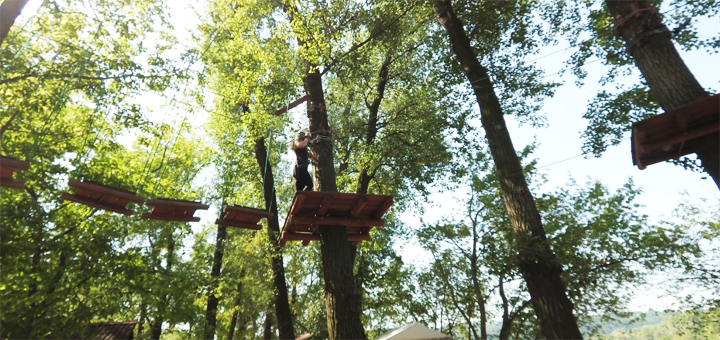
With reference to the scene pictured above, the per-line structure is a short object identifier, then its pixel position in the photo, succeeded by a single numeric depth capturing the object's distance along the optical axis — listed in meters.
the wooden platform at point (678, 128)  3.64
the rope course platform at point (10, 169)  4.93
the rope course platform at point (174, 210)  5.92
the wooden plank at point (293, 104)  7.80
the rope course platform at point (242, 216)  6.12
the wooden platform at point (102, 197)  5.67
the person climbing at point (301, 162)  6.53
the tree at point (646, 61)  4.38
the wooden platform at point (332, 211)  5.16
